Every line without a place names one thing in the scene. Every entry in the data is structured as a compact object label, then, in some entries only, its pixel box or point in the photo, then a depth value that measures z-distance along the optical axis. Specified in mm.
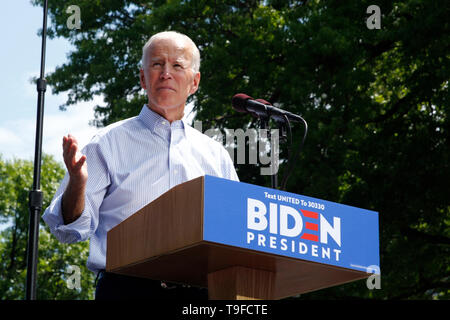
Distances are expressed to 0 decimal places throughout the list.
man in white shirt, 5031
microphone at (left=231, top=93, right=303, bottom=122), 6672
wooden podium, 3951
